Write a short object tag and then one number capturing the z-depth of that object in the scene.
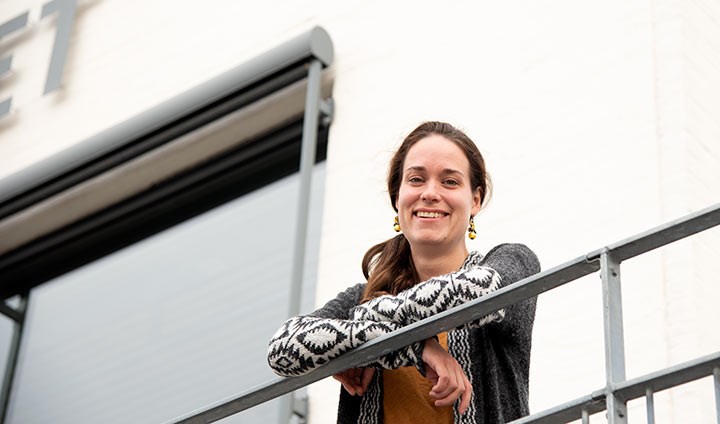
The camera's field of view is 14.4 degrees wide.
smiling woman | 7.58
